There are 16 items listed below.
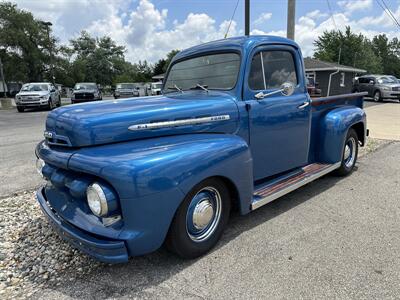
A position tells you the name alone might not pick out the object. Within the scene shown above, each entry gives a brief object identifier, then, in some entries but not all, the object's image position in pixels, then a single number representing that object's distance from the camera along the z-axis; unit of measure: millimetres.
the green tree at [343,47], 50781
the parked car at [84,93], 23281
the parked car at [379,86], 23312
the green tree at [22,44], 41219
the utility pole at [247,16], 9477
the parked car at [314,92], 6209
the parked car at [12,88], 46094
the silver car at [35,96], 18984
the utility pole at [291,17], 9187
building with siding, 25344
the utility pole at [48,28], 31172
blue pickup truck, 2529
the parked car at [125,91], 28439
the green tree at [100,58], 62344
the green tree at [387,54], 78438
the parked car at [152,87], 29061
